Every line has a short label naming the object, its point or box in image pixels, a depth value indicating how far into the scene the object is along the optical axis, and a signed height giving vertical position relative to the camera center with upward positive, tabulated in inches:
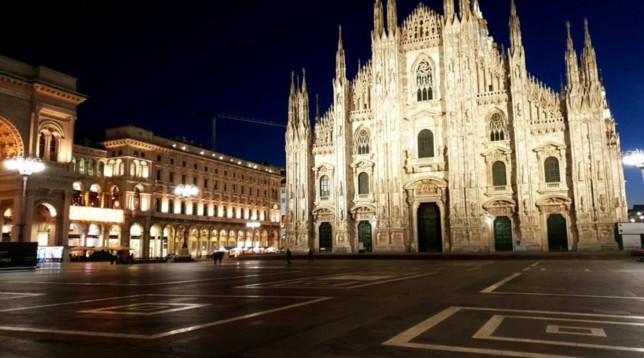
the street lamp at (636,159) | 1095.6 +170.1
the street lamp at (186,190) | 1643.2 +171.0
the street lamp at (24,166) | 1300.4 +206.1
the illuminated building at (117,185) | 1745.8 +282.7
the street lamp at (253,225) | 3019.2 +97.4
